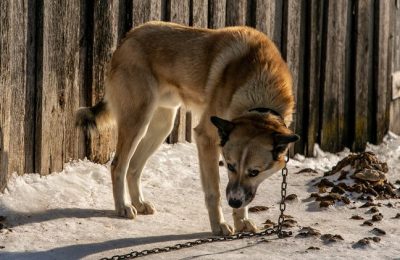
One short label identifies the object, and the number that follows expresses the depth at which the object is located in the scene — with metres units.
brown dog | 11.15
